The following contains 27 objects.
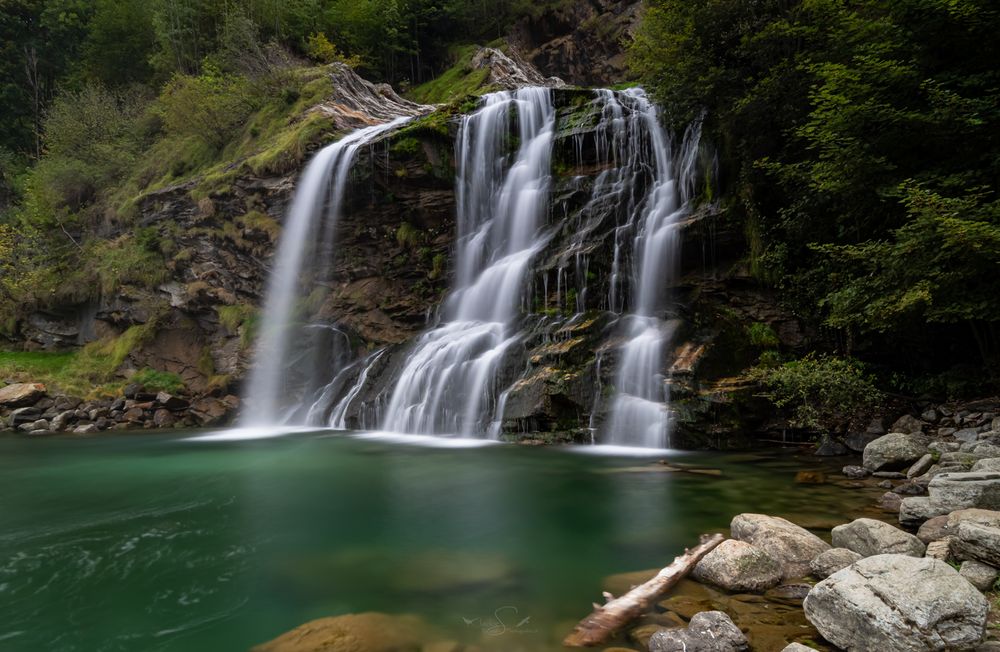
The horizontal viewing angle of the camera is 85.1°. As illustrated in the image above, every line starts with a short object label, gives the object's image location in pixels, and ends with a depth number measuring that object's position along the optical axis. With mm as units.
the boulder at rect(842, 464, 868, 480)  7492
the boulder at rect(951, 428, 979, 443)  7355
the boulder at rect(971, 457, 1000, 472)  5370
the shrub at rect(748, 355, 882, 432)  9148
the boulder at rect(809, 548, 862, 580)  4148
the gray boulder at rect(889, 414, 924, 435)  8633
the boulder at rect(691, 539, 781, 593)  4113
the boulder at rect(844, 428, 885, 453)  9047
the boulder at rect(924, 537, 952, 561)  3988
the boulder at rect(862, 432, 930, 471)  7391
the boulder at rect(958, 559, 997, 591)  3541
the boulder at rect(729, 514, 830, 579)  4336
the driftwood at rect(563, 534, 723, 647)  3582
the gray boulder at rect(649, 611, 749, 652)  3250
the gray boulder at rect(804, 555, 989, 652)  2967
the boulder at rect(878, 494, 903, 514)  5926
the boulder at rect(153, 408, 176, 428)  17953
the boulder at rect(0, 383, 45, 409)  18500
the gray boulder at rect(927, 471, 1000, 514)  4613
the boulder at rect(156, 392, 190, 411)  18500
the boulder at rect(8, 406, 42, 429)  17859
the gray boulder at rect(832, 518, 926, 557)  4176
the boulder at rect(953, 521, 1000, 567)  3607
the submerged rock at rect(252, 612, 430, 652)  3568
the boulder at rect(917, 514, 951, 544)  4422
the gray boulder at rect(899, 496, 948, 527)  4949
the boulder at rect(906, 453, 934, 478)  6715
